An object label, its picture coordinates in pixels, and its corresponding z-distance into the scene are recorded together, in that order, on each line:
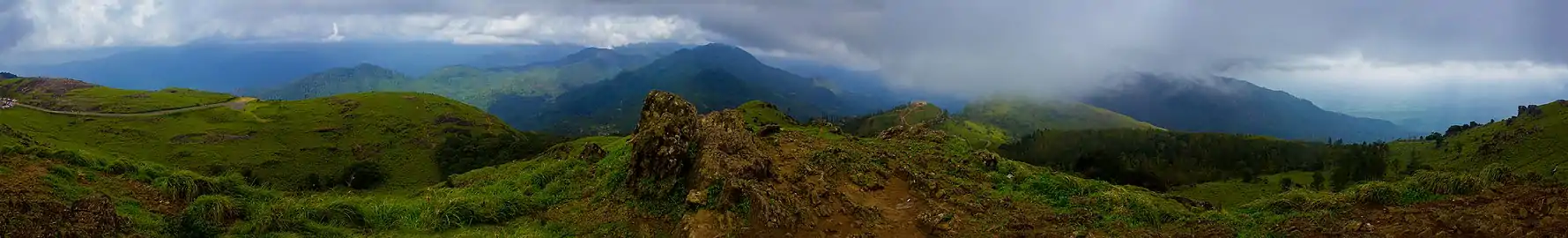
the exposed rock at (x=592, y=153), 31.70
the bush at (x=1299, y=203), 16.94
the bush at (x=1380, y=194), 16.36
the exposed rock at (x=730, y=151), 19.11
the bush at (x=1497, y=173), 17.02
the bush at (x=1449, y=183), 16.33
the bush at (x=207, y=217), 13.84
